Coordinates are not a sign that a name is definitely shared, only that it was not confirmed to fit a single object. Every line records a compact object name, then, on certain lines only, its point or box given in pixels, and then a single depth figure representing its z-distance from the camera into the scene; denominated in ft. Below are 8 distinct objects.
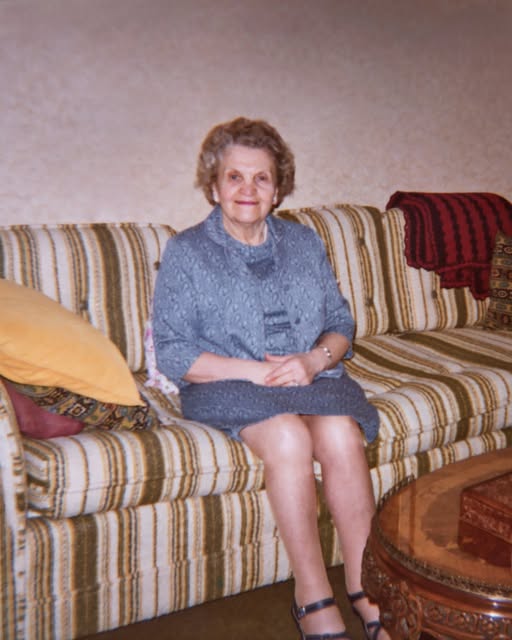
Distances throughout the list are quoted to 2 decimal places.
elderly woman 5.22
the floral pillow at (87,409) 5.40
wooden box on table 3.89
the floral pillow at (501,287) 8.87
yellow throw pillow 5.22
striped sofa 5.02
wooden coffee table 3.56
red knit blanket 8.84
